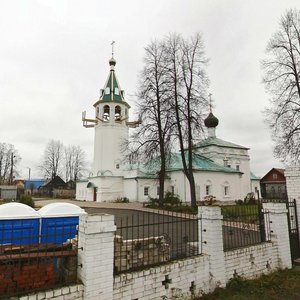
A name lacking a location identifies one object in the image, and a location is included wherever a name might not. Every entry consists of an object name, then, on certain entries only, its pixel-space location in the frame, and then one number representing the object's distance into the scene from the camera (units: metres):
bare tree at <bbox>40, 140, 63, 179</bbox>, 51.69
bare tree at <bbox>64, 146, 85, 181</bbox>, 55.62
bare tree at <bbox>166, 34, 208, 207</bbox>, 18.31
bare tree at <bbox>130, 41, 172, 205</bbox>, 19.41
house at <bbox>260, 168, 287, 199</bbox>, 44.67
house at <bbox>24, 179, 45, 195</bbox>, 51.19
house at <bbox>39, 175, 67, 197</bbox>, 48.44
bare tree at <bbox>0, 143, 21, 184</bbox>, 50.91
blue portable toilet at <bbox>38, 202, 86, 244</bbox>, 6.23
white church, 28.02
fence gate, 7.27
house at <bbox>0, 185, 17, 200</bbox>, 32.38
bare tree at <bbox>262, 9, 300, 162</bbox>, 14.13
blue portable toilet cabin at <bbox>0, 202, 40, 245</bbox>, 5.78
